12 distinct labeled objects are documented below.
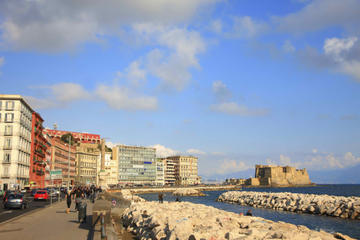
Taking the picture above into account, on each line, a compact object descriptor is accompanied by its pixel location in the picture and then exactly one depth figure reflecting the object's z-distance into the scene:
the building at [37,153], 98.12
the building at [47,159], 115.91
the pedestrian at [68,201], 28.90
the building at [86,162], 150.62
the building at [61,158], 124.25
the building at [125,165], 193.50
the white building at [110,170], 179.80
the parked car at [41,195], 49.50
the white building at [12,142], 81.50
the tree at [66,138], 169.85
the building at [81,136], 176.14
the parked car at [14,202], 33.23
